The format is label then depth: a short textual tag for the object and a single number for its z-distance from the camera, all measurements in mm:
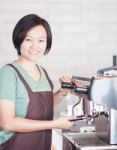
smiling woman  1988
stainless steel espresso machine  1888
